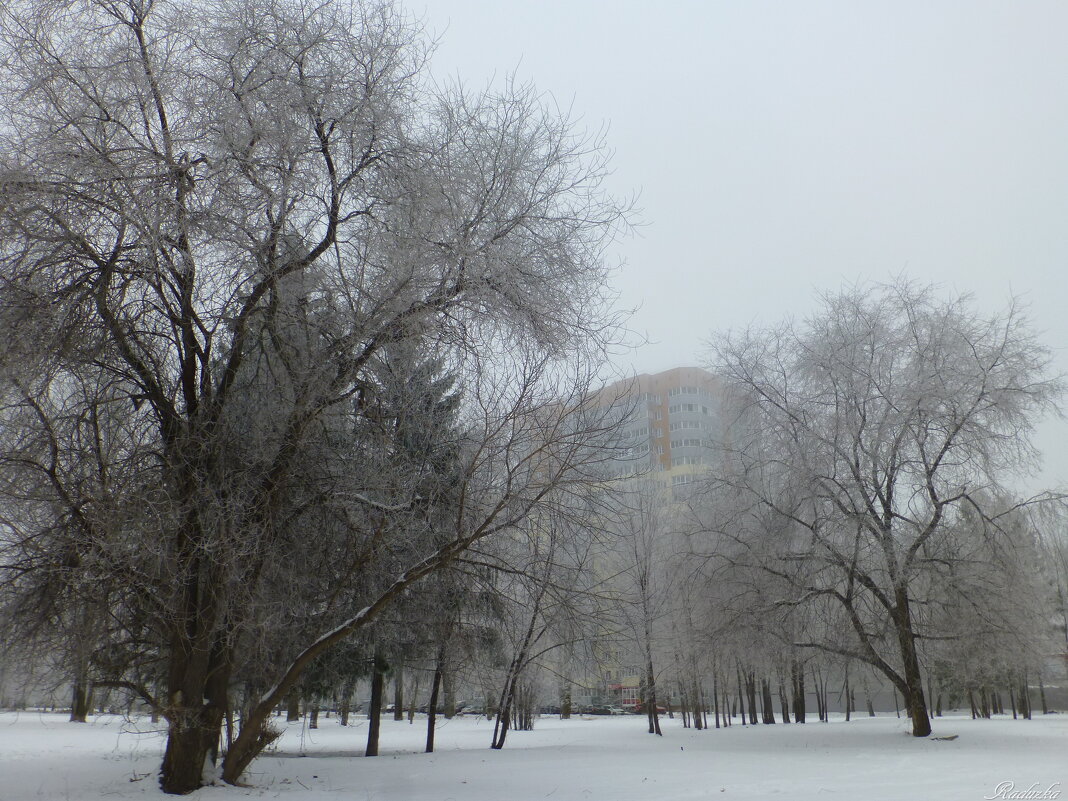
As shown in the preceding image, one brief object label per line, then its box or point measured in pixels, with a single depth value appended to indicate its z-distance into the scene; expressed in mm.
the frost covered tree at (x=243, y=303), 7949
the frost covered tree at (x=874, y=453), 17953
